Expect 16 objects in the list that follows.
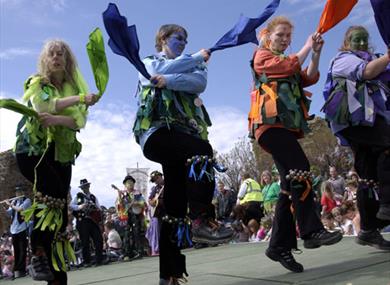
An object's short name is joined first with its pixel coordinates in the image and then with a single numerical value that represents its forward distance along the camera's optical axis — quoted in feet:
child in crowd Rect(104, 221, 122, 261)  37.06
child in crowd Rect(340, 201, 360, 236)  26.00
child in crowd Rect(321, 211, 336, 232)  27.17
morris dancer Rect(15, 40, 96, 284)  10.79
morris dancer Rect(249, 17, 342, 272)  10.91
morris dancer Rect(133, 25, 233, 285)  10.23
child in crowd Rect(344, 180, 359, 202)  28.55
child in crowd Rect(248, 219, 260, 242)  34.53
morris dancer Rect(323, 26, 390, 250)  11.31
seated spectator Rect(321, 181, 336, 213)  28.55
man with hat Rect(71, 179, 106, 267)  32.99
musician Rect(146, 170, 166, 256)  31.44
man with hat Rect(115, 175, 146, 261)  34.37
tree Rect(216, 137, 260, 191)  111.14
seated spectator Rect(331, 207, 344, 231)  26.81
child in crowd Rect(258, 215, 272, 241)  32.04
